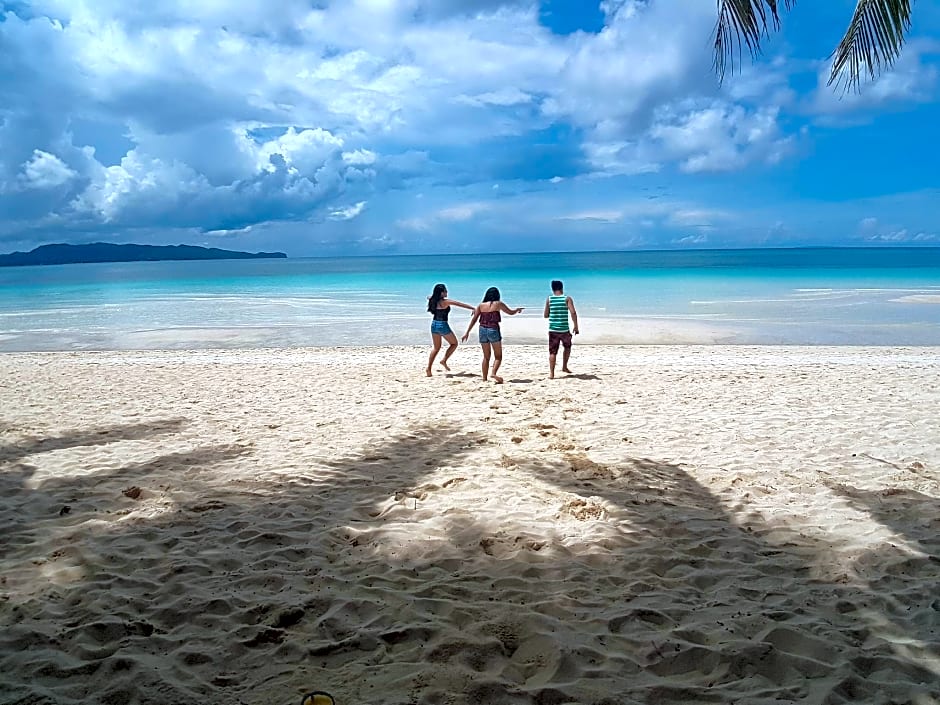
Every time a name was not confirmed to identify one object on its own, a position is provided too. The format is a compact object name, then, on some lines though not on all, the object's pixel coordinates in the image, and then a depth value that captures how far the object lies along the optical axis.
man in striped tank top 10.22
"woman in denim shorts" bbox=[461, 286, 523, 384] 10.08
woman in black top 10.39
